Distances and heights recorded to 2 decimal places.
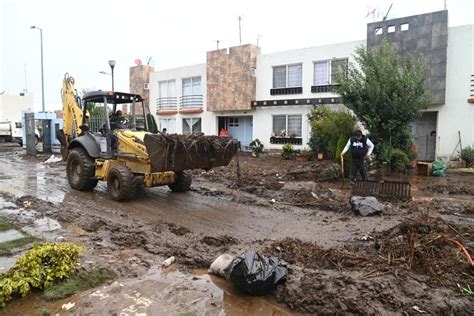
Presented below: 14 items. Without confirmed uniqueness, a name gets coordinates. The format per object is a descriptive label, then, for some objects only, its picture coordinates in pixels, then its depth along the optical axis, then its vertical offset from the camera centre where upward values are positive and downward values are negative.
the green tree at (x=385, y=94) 12.72 +1.29
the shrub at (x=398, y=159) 13.17 -1.00
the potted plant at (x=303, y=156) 18.22 -1.25
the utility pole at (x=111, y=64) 13.39 +2.40
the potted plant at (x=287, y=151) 19.14 -1.05
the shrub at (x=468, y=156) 14.59 -0.98
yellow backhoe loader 8.18 -0.48
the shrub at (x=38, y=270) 4.00 -1.61
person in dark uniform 10.34 -0.53
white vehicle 33.28 -0.14
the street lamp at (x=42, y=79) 27.69 +4.00
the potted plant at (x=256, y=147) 20.80 -0.92
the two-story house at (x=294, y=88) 15.12 +2.28
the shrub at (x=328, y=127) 14.57 +0.15
